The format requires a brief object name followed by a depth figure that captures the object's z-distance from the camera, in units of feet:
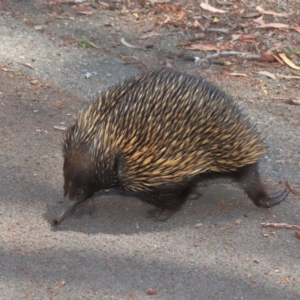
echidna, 23.31
